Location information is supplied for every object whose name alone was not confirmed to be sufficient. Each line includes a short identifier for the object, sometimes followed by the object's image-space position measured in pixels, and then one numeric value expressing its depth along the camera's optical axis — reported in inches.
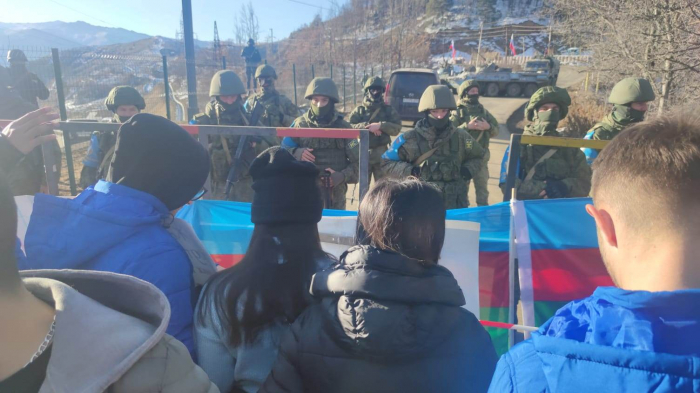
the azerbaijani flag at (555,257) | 113.7
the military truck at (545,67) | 949.8
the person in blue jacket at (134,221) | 58.2
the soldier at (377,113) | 272.8
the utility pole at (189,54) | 408.8
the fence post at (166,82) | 406.5
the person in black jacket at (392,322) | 47.9
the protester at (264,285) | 59.8
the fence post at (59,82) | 263.6
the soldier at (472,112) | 281.3
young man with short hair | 31.3
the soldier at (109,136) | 186.1
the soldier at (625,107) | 183.6
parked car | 580.7
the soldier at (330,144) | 194.7
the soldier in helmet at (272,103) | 293.1
